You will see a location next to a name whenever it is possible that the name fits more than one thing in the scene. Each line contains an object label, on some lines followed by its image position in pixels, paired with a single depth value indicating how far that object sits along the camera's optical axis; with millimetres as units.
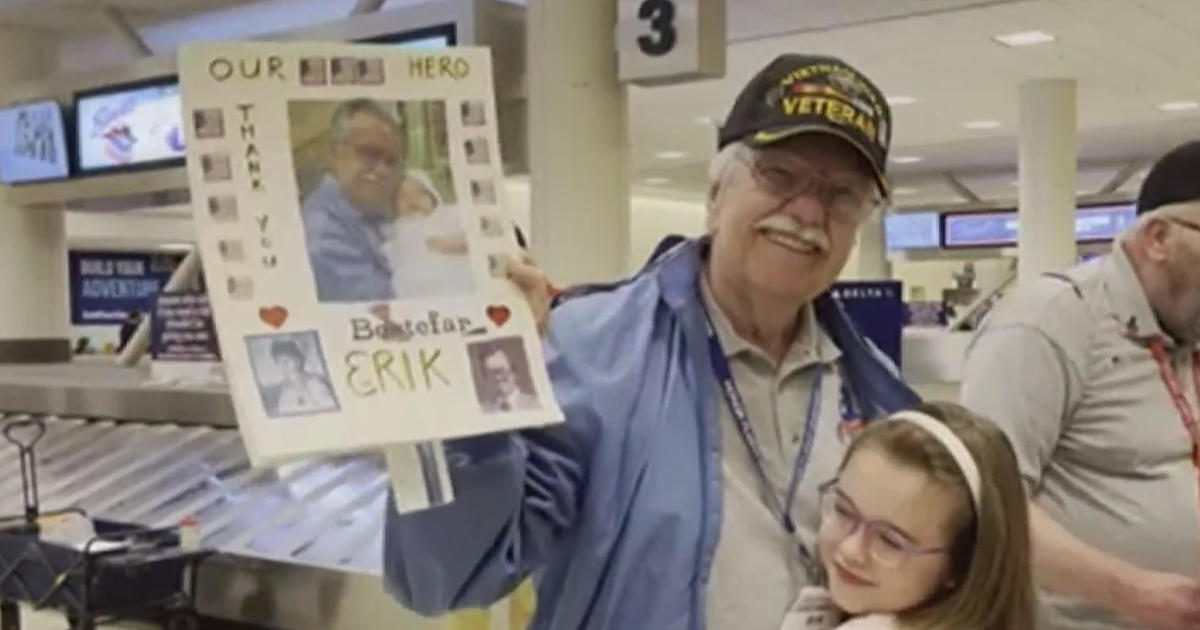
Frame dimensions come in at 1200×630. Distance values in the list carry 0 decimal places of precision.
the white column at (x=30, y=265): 8945
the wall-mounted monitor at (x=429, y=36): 5375
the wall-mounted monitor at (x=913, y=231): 16500
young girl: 1429
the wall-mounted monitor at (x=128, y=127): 6938
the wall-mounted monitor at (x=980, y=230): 15656
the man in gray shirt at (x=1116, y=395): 1984
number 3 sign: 4758
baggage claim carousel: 4027
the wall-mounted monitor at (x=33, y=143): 7711
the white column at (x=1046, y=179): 10508
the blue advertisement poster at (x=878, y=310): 4488
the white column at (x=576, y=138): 5000
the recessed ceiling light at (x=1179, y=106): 11484
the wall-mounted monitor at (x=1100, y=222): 14414
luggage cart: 3529
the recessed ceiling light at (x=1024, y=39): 8461
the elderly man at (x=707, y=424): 1399
